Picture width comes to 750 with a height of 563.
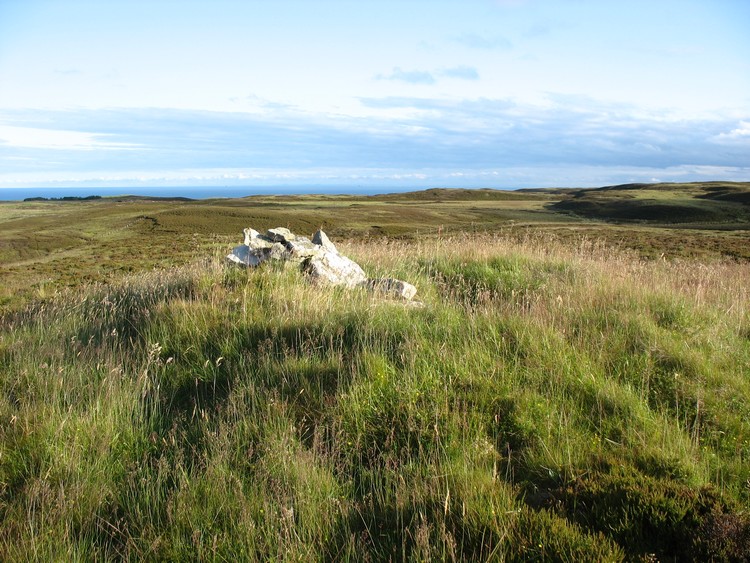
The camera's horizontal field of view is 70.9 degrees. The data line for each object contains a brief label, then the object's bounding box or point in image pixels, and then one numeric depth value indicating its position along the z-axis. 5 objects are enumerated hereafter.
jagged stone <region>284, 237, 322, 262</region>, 9.62
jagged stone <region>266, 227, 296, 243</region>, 10.39
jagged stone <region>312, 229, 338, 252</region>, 10.24
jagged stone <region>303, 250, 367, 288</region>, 8.84
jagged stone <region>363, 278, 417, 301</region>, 8.10
